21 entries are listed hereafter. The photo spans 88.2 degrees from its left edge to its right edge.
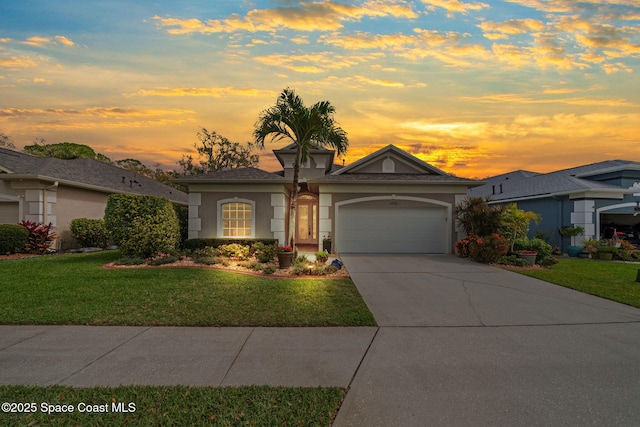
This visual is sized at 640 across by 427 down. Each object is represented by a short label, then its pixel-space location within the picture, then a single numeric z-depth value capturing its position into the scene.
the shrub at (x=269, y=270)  9.89
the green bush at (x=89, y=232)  15.83
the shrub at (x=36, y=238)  13.92
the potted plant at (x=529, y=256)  12.45
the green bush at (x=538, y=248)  12.77
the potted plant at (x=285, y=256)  10.67
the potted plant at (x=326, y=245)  15.25
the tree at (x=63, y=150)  36.53
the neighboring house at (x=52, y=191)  14.47
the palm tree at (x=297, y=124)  11.75
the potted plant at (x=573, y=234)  16.02
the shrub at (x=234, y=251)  12.79
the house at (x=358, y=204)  14.66
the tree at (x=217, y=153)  36.94
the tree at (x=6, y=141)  34.80
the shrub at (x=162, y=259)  10.86
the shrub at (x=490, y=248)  12.51
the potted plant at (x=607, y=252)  15.15
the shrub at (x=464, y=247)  14.13
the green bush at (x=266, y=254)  11.95
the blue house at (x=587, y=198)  16.45
